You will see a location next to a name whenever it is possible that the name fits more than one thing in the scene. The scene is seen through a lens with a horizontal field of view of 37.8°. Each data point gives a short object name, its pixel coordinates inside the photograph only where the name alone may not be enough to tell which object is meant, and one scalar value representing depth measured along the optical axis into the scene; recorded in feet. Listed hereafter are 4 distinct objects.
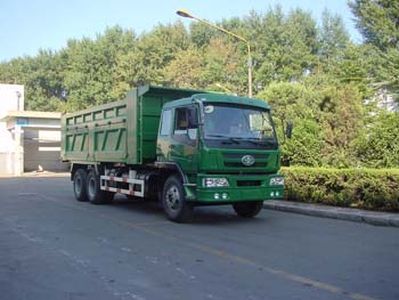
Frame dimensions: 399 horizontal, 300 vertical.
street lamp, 66.18
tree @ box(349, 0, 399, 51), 130.52
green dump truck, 38.29
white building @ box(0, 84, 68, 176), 143.84
